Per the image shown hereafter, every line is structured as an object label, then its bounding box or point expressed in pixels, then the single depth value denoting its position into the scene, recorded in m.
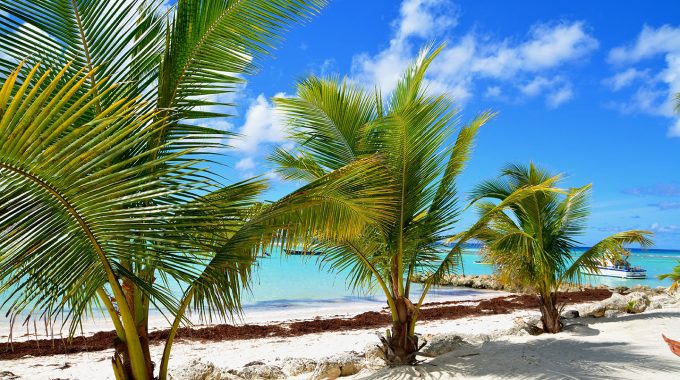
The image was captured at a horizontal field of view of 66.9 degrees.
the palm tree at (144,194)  2.44
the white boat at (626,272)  32.06
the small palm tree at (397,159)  5.87
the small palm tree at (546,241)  8.57
